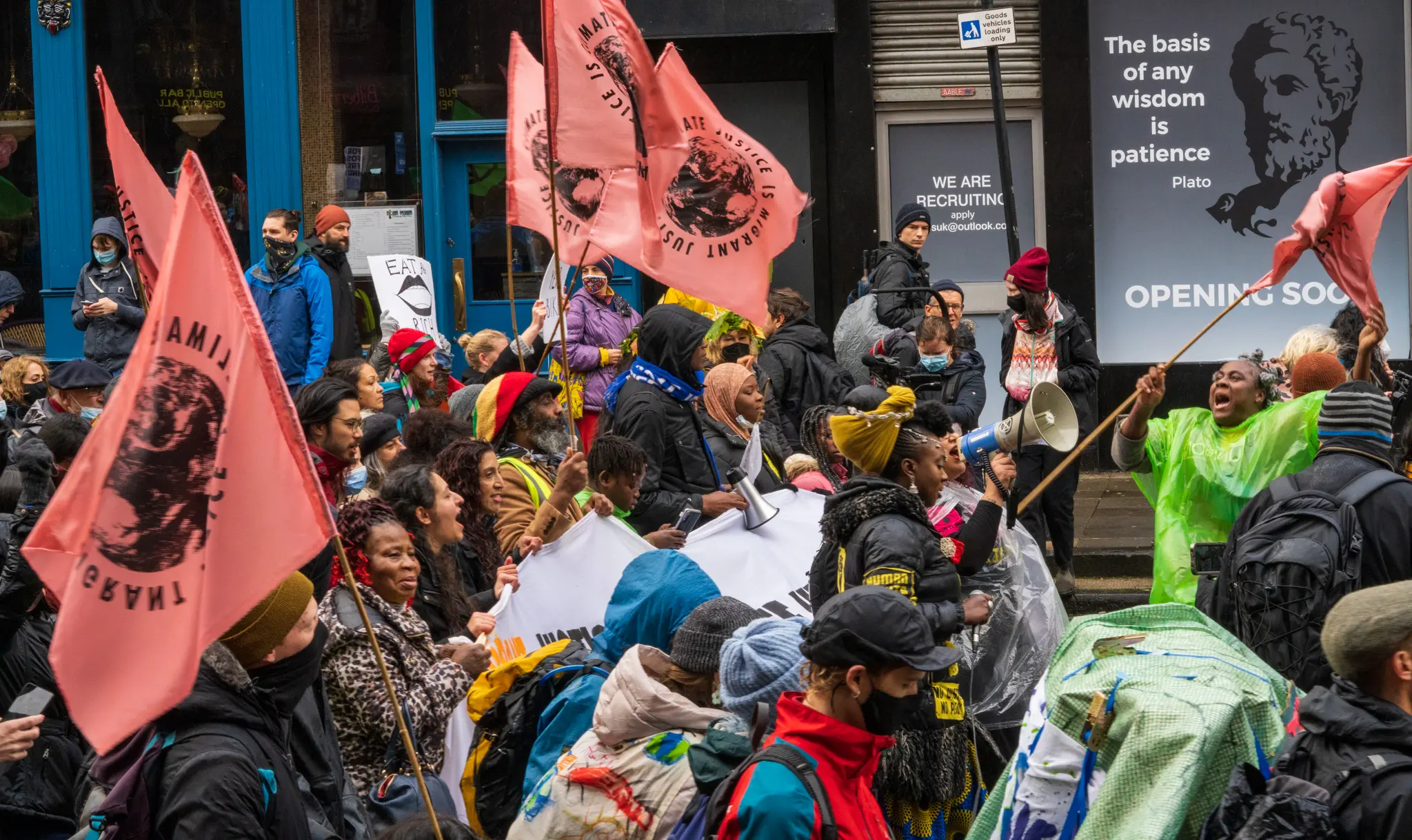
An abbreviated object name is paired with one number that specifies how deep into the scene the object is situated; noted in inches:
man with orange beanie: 444.5
